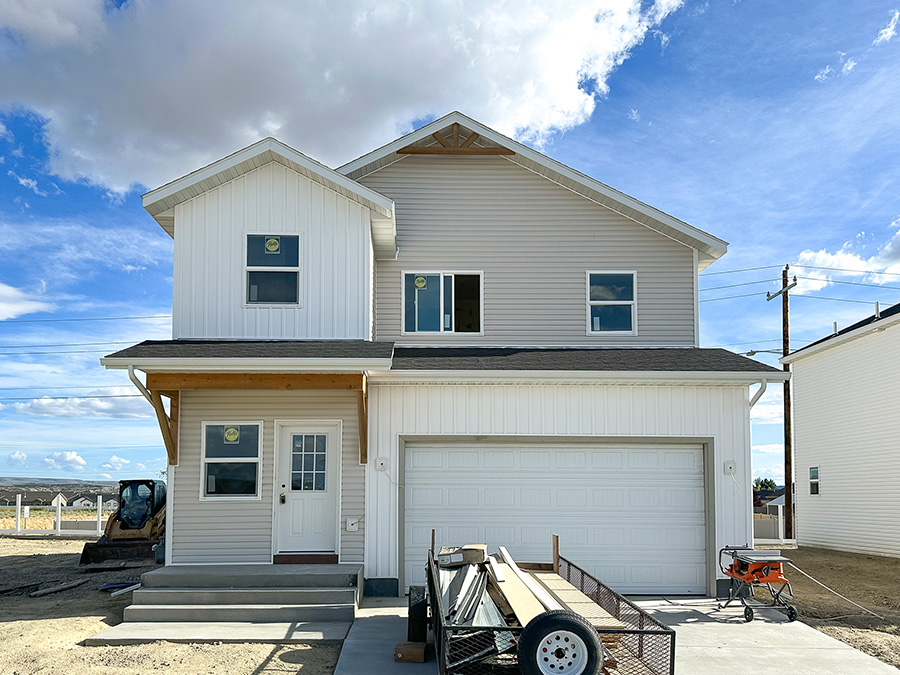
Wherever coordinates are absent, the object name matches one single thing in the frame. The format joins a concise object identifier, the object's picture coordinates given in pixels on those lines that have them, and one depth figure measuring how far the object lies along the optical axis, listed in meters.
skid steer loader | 16.52
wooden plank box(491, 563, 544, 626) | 6.61
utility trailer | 5.94
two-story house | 12.14
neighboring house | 18.53
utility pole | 22.36
